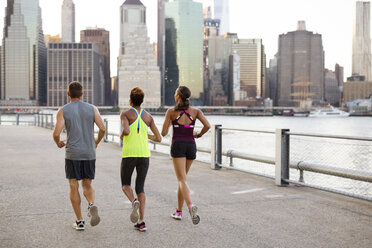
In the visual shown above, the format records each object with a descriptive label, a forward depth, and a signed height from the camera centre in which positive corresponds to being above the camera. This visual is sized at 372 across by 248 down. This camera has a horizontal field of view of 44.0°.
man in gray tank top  5.45 -0.40
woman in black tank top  5.99 -0.37
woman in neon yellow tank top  5.60 -0.55
